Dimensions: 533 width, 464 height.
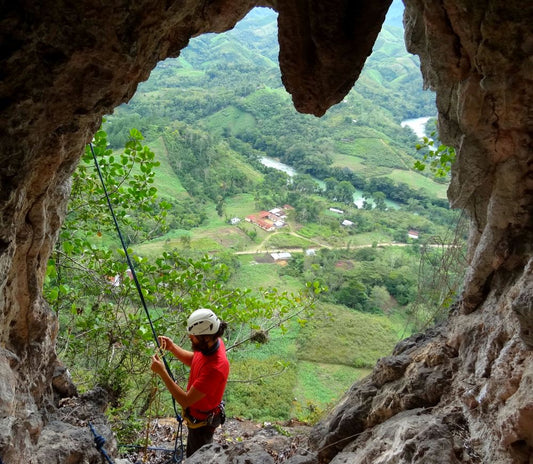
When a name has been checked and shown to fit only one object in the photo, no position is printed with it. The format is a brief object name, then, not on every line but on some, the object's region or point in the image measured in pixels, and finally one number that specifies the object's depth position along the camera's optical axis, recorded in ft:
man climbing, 12.03
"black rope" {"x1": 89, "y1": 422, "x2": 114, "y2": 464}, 11.34
